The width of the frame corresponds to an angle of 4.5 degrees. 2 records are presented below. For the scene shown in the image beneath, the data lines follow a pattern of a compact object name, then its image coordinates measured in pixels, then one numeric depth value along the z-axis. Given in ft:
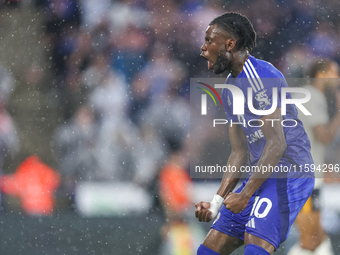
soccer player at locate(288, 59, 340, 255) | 76.98
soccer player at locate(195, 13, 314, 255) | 70.72
